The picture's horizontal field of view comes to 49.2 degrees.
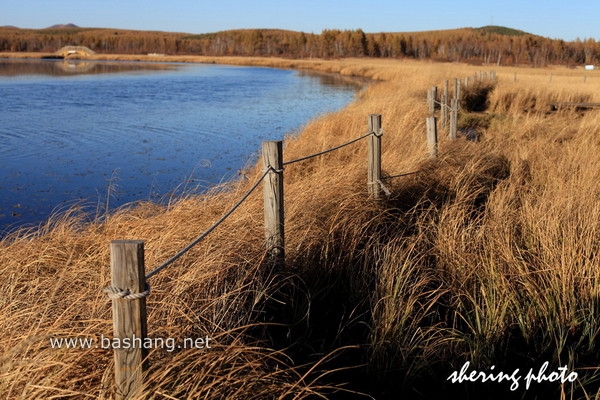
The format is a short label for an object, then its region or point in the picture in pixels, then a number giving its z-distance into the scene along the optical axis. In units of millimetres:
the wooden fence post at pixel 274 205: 4273
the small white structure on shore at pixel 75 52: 108500
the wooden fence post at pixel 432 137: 7410
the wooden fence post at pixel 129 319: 2260
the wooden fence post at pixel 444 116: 11558
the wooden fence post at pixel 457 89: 15038
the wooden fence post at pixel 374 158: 6086
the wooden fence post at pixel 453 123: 10234
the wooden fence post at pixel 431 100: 12664
